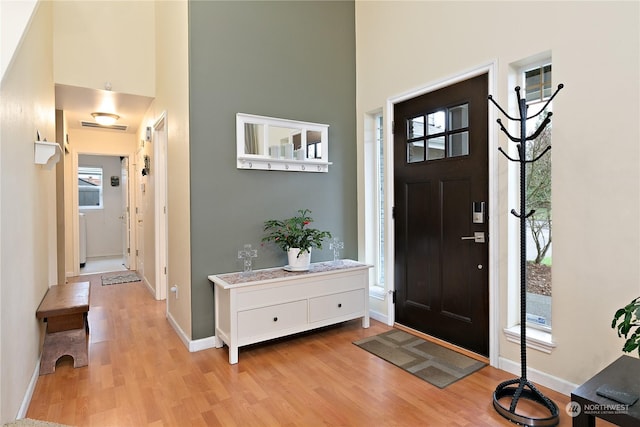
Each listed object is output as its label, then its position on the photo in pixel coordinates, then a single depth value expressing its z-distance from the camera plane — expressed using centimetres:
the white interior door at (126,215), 659
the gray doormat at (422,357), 252
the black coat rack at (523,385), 197
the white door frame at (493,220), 263
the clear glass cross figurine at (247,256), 311
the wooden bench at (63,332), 264
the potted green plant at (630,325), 148
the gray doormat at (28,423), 166
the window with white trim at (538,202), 246
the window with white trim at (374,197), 389
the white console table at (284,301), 281
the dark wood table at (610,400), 137
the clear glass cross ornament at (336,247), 370
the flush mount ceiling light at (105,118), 482
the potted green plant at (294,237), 325
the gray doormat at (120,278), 556
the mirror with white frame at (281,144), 323
